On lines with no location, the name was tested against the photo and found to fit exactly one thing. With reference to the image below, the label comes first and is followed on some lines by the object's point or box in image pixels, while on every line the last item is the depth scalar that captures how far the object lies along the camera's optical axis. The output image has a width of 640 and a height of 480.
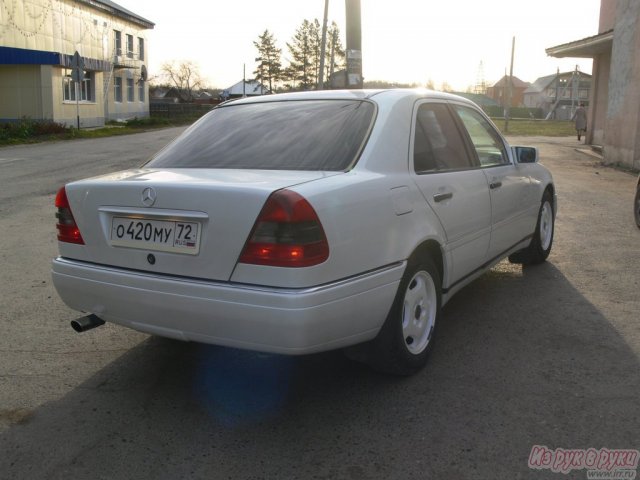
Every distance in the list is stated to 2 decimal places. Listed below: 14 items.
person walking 30.64
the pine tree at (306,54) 94.81
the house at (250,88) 100.32
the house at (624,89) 15.91
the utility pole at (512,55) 36.84
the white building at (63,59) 31.91
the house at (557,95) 80.22
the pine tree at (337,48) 86.94
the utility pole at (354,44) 12.35
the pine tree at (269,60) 98.81
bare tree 103.94
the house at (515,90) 130.12
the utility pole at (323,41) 28.76
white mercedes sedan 2.99
